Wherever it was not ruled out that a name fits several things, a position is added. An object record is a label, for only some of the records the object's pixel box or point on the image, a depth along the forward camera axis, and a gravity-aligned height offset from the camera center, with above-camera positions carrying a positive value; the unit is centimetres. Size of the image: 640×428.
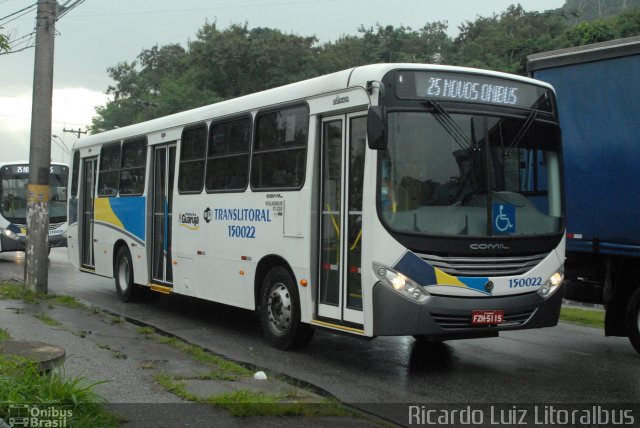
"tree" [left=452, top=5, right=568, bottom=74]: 4741 +1256
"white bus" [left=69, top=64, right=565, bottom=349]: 769 +15
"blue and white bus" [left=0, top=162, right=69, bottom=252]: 2484 +25
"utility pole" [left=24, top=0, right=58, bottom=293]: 1374 +114
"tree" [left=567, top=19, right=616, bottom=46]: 4469 +1115
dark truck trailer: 916 +62
